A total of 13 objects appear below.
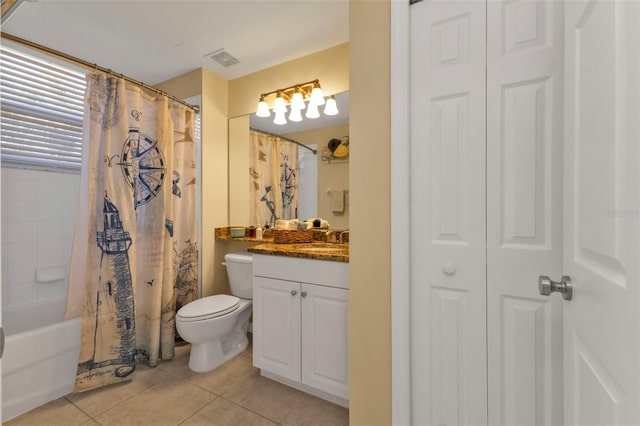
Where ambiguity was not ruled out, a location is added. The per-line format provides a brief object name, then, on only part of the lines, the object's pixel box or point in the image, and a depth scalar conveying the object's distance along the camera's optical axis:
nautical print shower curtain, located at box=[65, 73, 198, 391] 1.80
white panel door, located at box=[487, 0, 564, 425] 1.00
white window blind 1.90
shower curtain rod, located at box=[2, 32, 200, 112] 1.50
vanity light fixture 2.12
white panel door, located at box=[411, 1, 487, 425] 1.11
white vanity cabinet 1.58
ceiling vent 2.22
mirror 2.18
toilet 1.93
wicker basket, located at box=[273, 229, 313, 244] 2.12
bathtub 1.51
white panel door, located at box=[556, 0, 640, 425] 0.52
